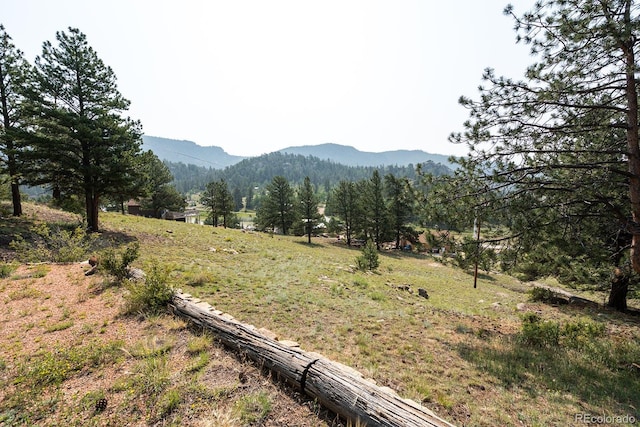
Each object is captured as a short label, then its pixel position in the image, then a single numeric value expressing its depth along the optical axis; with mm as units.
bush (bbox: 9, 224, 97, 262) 10672
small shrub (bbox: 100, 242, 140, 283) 8625
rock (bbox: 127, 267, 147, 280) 8634
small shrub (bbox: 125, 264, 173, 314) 6711
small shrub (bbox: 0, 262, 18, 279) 8844
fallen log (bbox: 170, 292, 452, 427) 3420
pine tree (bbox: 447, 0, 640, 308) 5375
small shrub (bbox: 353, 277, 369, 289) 12420
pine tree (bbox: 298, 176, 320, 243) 39531
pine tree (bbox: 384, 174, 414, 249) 40094
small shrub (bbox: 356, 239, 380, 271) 18342
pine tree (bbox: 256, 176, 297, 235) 41875
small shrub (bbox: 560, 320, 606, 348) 6863
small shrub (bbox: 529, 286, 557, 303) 13695
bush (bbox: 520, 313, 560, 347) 7012
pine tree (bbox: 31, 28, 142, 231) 14172
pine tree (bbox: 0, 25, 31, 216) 13883
